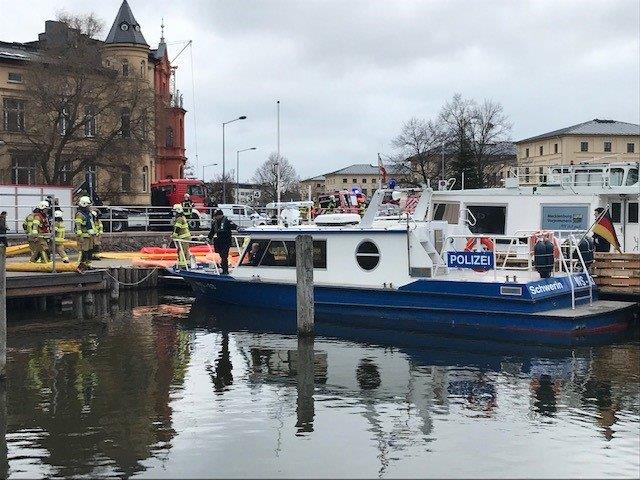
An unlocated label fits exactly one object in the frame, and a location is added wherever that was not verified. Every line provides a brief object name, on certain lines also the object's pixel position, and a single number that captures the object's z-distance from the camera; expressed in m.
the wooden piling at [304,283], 16.78
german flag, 18.50
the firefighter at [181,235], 23.12
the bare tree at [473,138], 67.50
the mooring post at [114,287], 23.38
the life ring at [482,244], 19.97
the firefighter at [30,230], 22.52
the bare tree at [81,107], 42.94
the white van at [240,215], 41.03
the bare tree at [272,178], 103.39
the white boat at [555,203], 20.34
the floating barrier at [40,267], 21.62
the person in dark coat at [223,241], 21.47
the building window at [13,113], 46.09
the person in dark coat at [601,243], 18.58
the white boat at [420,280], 16.81
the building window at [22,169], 46.38
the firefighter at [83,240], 21.70
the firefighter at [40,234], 22.30
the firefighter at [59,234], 21.38
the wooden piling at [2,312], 13.14
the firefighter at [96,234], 25.62
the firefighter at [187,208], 32.38
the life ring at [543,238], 17.14
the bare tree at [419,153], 71.38
